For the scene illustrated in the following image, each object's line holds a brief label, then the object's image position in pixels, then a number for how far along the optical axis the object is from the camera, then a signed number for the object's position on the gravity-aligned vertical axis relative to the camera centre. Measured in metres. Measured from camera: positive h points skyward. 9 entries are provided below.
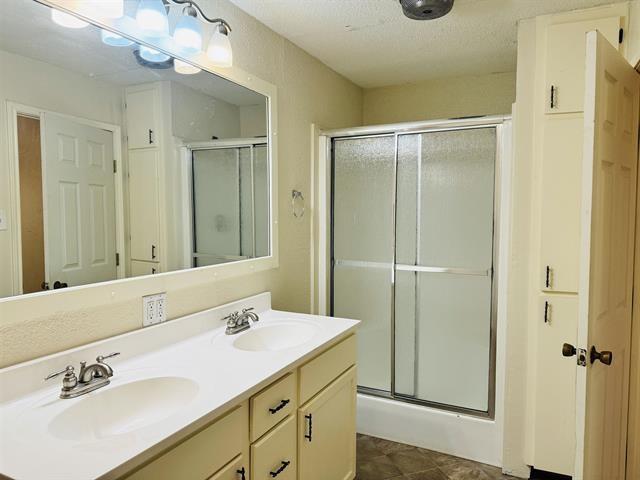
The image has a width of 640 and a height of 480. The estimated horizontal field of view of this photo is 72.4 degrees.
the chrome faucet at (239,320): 1.84 -0.44
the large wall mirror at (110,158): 1.25 +0.22
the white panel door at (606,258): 1.34 -0.13
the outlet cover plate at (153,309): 1.61 -0.34
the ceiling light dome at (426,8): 1.87 +0.92
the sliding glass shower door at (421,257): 2.52 -0.24
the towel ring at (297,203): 2.53 +0.09
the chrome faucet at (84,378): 1.21 -0.46
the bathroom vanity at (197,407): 0.96 -0.50
